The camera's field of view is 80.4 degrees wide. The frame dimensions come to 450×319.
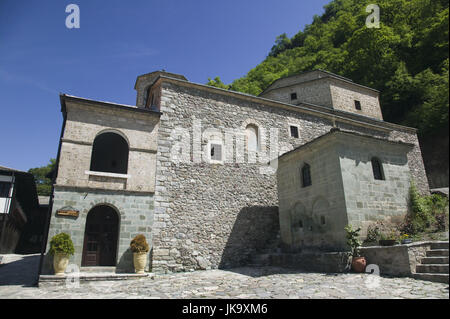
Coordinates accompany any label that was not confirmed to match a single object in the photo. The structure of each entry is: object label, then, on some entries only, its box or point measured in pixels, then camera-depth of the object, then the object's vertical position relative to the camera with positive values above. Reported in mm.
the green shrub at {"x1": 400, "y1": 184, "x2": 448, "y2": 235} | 9148 +548
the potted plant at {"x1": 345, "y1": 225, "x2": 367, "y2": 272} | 7758 -417
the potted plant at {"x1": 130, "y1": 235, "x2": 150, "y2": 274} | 9297 -544
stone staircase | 6191 -777
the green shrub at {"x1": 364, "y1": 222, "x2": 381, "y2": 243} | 8586 +1
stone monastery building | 9375 +2123
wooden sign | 9038 +890
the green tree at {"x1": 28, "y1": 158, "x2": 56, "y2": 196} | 41150 +10366
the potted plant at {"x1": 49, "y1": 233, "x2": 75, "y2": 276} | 8359 -363
